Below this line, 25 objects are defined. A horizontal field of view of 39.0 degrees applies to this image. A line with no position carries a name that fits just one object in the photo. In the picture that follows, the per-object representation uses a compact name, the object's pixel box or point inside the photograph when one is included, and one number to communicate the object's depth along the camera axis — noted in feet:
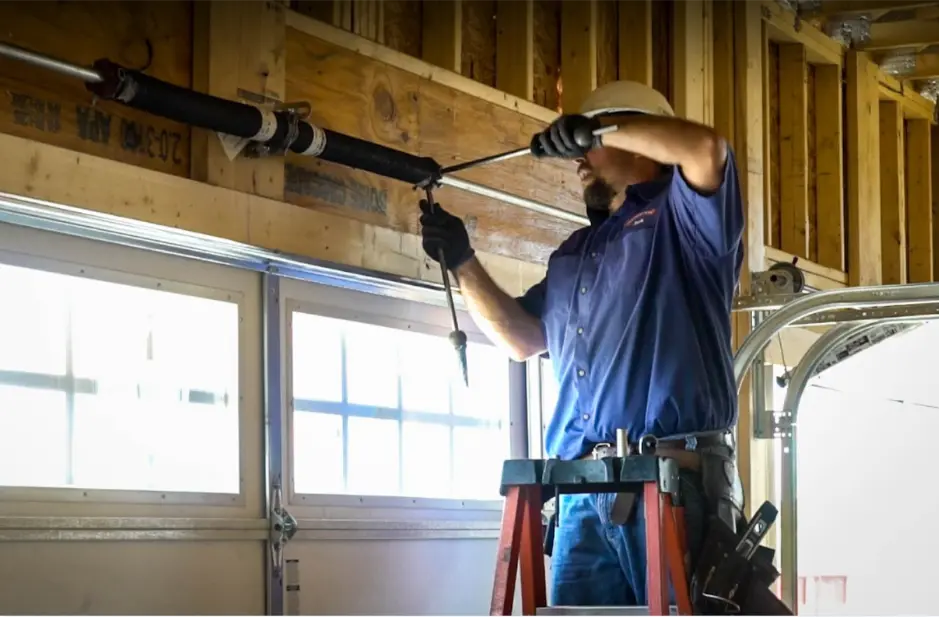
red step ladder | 8.03
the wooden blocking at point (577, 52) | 14.14
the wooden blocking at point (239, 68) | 9.66
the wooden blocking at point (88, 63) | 8.46
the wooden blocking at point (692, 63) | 15.42
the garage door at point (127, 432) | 8.48
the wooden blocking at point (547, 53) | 14.15
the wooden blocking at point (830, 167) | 18.78
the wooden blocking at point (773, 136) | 17.70
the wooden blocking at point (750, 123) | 16.28
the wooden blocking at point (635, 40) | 15.07
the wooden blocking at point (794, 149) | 18.06
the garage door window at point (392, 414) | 10.78
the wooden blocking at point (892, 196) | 20.16
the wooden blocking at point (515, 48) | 13.35
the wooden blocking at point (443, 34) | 12.41
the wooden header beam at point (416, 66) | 10.62
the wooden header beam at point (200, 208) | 8.38
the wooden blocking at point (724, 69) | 16.31
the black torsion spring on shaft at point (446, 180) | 8.13
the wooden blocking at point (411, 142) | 10.66
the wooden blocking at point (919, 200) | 21.07
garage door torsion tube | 8.63
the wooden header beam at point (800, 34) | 17.10
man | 8.86
